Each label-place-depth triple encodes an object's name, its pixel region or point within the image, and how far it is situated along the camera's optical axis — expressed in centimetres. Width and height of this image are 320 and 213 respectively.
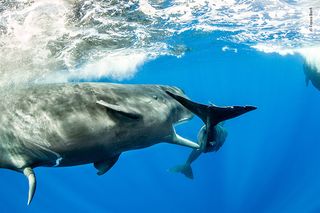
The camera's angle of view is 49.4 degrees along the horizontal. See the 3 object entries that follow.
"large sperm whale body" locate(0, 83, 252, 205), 493
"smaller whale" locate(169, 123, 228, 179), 565
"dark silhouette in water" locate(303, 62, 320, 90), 1378
